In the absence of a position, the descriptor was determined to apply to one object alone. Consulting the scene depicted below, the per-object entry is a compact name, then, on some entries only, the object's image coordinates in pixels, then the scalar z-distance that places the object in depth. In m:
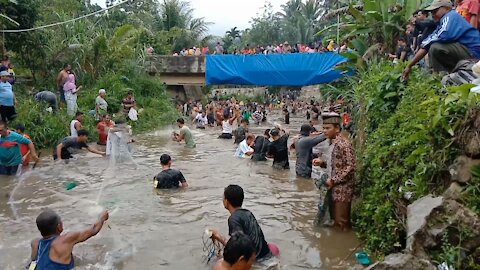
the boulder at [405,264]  3.60
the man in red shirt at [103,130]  14.08
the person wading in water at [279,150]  11.13
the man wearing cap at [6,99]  12.16
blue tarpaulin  18.39
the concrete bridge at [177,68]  25.25
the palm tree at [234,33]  70.34
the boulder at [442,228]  3.78
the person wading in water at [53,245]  4.27
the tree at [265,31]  52.72
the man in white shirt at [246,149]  13.09
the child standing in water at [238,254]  3.49
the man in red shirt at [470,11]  7.07
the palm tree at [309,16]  48.19
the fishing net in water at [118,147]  12.51
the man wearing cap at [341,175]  6.29
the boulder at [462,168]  4.19
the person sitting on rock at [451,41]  6.05
